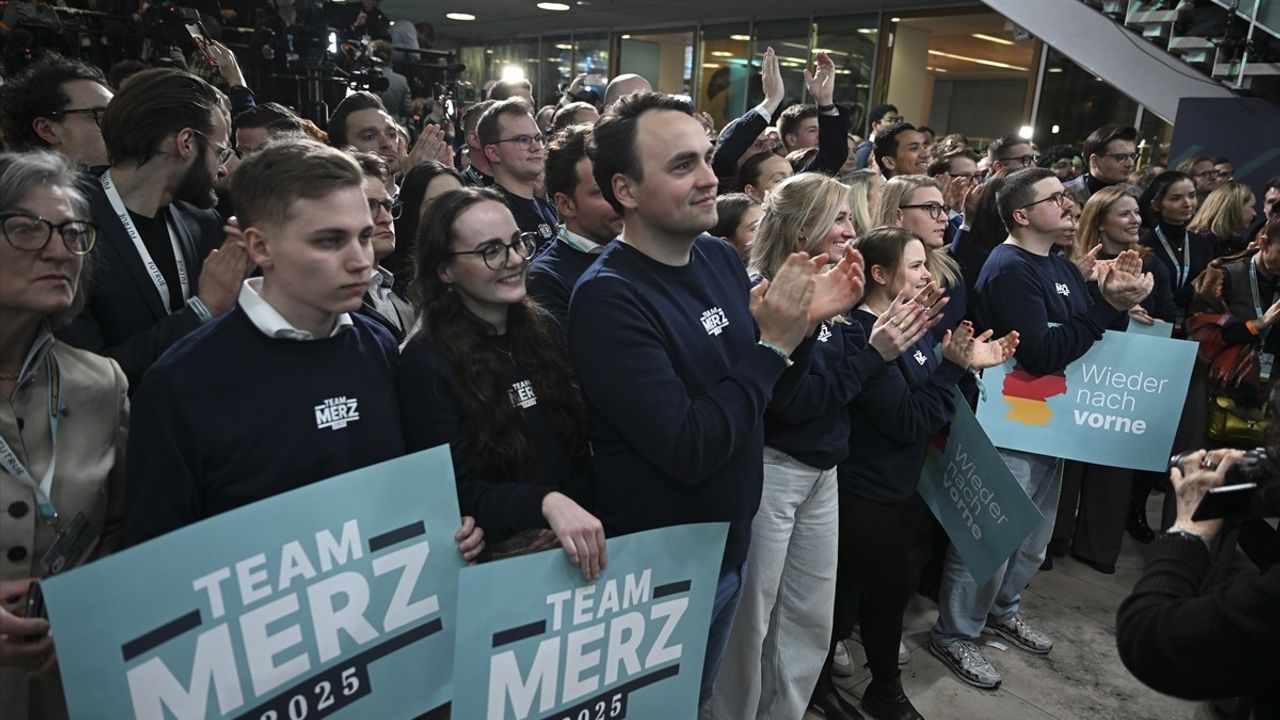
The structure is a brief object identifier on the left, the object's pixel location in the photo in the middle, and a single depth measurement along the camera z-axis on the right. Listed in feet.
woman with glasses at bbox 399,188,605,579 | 4.95
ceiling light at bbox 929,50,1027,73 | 37.50
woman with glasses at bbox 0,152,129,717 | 4.19
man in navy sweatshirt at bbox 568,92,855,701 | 4.91
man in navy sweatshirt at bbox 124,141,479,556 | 4.20
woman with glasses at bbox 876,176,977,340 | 9.41
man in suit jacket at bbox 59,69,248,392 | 5.51
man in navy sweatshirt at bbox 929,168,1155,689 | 9.26
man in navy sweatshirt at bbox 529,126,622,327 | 7.11
